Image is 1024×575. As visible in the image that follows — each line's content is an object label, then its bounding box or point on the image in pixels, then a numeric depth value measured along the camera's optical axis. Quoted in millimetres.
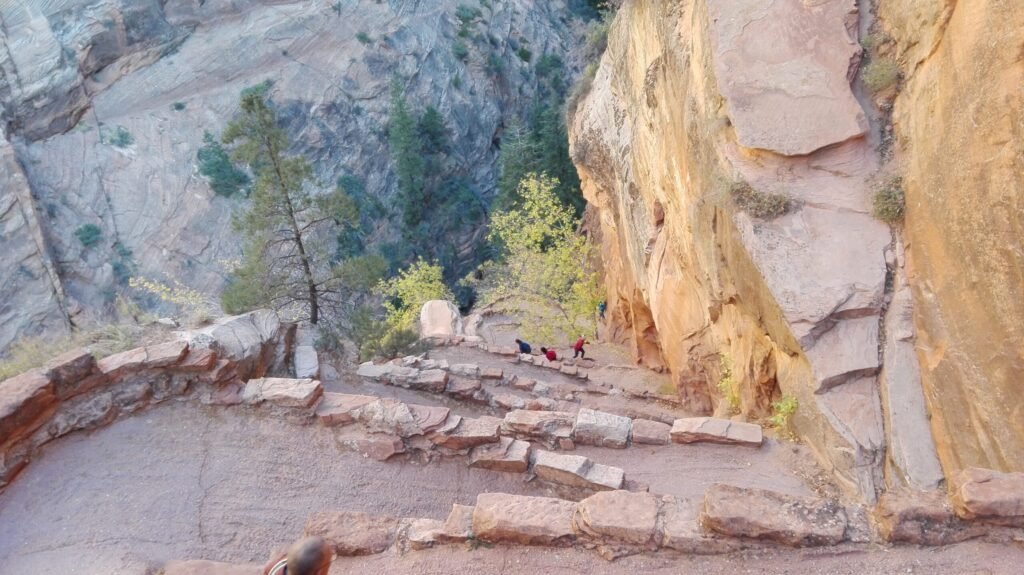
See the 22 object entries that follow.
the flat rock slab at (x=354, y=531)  5172
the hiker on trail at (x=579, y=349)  18017
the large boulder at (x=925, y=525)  4602
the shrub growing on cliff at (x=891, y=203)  7434
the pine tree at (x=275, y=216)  13164
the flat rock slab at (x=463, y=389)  10391
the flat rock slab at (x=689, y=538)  4848
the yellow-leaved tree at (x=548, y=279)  22031
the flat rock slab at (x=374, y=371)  10953
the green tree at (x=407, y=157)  37938
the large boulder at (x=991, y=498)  4477
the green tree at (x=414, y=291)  24609
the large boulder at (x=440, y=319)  21703
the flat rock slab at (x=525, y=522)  5055
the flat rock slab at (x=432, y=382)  10523
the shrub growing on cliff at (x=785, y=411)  7868
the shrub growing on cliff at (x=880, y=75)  7781
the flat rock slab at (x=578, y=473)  6781
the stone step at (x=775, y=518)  4719
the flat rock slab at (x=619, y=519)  4926
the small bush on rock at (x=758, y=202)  7988
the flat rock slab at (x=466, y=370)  11531
